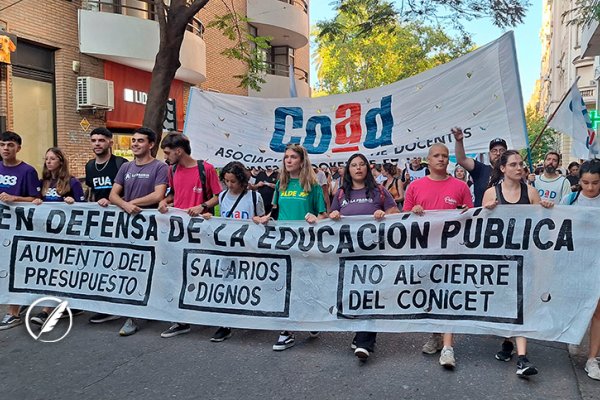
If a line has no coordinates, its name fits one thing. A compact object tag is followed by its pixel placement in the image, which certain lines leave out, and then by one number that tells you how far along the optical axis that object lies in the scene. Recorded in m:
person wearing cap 5.58
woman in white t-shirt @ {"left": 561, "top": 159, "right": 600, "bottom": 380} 4.13
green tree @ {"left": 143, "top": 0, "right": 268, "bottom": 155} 8.91
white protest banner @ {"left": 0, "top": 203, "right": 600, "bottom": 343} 4.39
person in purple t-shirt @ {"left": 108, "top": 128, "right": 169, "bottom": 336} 5.37
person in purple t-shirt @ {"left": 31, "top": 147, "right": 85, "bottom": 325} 5.68
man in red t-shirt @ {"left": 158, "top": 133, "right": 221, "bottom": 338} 5.41
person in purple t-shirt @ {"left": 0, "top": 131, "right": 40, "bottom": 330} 5.55
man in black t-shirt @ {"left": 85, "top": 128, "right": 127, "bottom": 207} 5.65
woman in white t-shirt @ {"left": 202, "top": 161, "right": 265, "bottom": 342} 5.36
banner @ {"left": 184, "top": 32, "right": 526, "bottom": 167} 6.09
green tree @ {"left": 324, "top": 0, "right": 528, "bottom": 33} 10.12
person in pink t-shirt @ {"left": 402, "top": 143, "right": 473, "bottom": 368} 4.64
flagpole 7.50
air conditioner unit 13.02
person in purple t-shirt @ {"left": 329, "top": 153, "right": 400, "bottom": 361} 4.85
